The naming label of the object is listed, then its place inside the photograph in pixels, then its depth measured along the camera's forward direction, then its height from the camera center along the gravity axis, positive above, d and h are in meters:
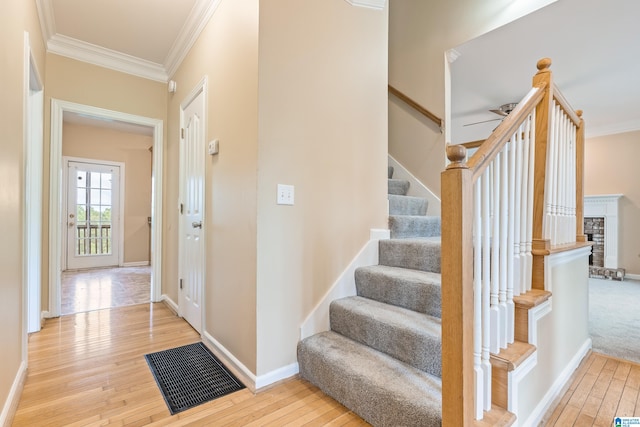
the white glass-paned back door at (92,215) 5.55 -0.08
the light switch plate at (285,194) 1.84 +0.11
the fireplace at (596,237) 5.79 -0.44
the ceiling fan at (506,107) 4.74 +1.71
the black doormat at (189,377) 1.67 -1.05
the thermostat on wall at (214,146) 2.25 +0.50
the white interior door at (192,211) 2.55 +0.00
